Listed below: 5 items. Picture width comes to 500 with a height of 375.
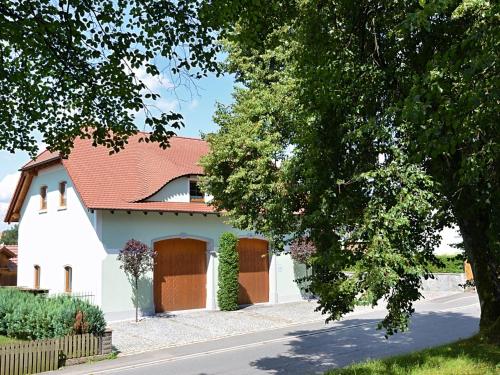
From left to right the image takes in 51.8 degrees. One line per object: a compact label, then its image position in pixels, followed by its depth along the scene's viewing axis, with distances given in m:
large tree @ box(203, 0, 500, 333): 5.55
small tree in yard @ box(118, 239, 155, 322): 17.81
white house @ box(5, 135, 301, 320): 18.47
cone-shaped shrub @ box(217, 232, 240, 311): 20.38
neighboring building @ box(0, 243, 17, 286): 27.12
